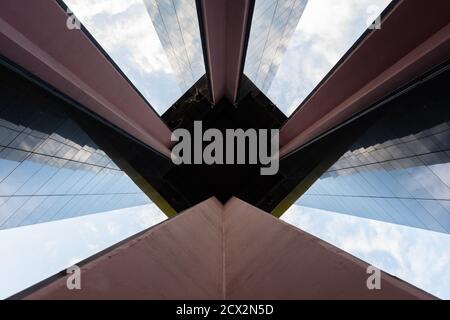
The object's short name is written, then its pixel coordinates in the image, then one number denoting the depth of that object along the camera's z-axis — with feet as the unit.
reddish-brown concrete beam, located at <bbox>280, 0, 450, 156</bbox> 22.84
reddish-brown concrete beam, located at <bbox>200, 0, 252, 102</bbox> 38.63
